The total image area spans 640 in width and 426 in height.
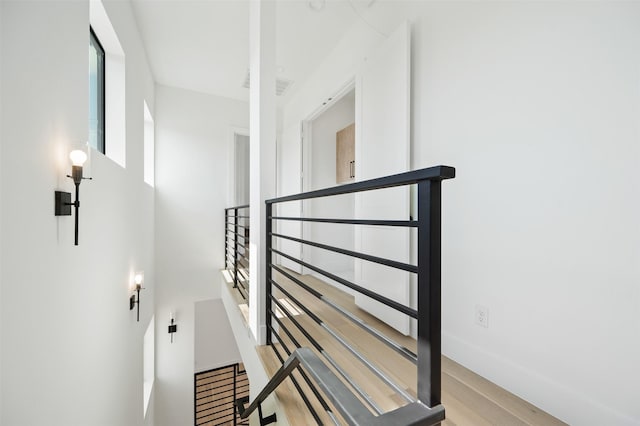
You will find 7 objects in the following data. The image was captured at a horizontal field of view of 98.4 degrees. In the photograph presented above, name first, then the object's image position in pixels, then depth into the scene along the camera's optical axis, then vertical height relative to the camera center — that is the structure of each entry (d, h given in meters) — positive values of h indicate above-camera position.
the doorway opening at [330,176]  3.93 +0.54
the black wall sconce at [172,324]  3.98 -1.63
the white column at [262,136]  1.95 +0.55
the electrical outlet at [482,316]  1.59 -0.60
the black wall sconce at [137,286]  2.76 -0.76
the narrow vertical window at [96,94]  2.06 +0.93
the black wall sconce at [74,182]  1.26 +0.13
